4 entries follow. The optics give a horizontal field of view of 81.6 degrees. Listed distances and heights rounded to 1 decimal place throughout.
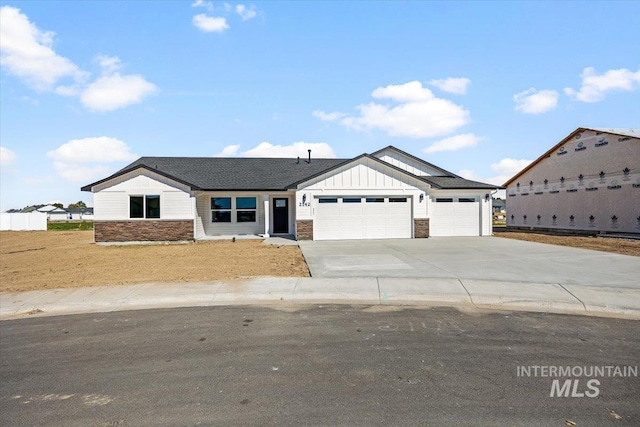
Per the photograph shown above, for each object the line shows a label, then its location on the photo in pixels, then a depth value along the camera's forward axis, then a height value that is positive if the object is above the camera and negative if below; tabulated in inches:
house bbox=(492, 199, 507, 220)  3095.2 +48.0
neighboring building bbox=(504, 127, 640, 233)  991.6 +85.8
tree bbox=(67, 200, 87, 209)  6256.9 +204.0
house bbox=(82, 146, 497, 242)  823.1 +22.7
